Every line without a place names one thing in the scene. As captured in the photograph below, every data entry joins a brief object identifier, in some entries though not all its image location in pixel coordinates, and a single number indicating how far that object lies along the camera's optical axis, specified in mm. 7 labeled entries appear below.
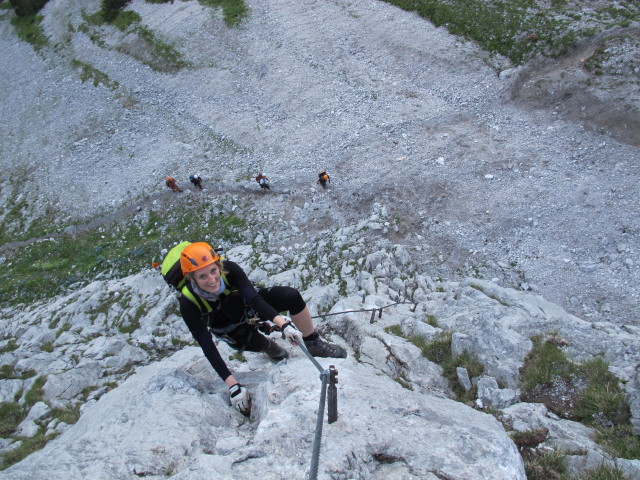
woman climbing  5426
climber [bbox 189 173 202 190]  19064
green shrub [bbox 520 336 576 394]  7082
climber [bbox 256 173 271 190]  17781
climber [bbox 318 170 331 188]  16953
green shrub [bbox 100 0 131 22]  32938
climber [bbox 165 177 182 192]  19366
